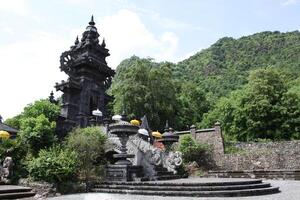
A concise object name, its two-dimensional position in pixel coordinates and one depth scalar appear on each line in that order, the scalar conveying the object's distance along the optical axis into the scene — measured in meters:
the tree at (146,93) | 24.91
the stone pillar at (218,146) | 17.95
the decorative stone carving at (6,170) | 10.70
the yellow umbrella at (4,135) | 12.28
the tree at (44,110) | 15.27
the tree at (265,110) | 22.07
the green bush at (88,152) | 11.02
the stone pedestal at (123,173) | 10.87
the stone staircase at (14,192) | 8.71
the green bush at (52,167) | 10.15
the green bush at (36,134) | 11.92
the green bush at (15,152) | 11.11
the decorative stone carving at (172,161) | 13.10
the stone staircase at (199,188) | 8.54
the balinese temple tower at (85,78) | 19.66
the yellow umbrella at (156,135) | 18.39
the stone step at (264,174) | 14.15
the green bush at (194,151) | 17.24
